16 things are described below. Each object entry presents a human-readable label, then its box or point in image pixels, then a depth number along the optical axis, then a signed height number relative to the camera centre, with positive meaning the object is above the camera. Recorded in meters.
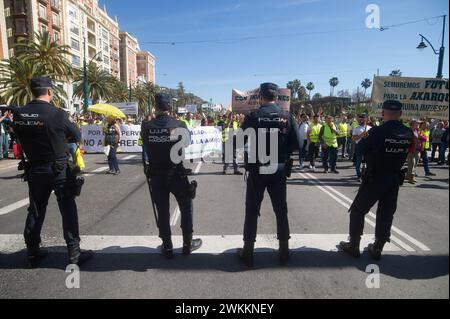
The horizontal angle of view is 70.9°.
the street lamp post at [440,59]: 14.19 +2.77
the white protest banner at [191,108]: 45.38 +1.72
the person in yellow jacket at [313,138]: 10.92 -0.65
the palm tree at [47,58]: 32.34 +6.49
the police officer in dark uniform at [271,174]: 3.64 -0.60
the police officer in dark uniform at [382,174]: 3.59 -0.65
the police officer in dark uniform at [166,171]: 3.72 -0.61
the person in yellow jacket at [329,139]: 9.94 -0.61
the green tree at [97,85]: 48.12 +5.32
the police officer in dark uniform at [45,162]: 3.39 -0.46
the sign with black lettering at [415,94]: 9.69 +0.78
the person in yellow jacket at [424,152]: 10.16 -1.06
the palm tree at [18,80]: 29.11 +3.71
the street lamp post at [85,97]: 32.04 +2.33
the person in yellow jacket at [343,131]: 12.76 -0.48
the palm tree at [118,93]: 51.22 +5.16
